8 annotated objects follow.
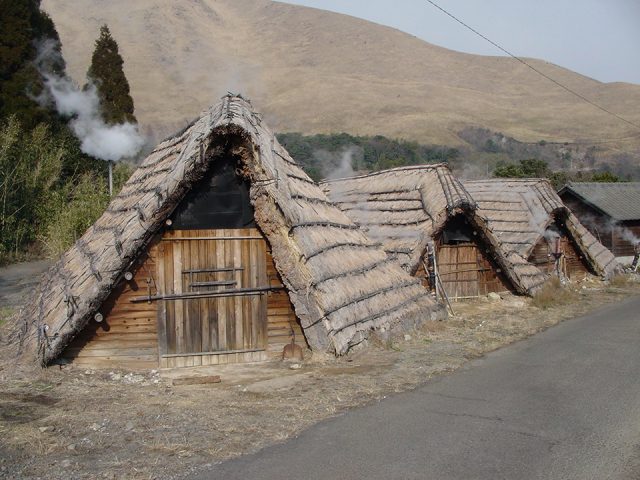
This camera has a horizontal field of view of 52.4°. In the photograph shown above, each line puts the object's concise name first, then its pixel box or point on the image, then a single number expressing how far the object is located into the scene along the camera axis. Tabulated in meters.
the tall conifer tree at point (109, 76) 25.78
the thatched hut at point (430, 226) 16.44
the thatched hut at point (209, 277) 9.67
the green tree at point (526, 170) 42.83
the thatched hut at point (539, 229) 20.84
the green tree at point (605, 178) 44.09
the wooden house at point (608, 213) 31.91
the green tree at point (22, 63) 23.42
